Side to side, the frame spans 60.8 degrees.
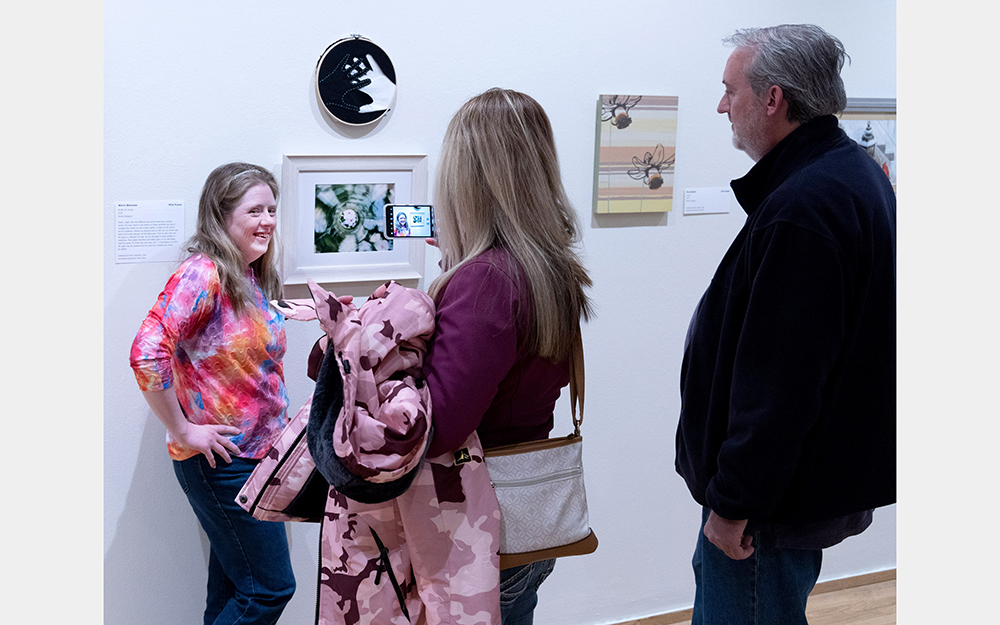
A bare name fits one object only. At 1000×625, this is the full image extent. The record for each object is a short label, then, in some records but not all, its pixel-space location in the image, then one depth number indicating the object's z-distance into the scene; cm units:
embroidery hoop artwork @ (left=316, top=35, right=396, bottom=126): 256
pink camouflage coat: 141
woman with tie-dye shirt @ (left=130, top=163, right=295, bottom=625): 219
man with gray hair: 151
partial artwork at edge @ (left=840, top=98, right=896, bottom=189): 326
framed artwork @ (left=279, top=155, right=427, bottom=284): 259
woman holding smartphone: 146
